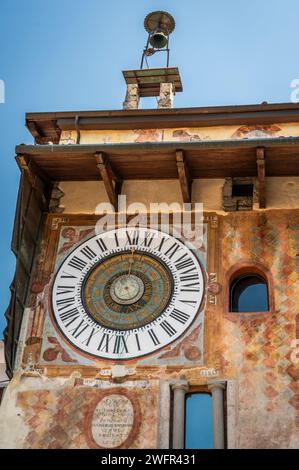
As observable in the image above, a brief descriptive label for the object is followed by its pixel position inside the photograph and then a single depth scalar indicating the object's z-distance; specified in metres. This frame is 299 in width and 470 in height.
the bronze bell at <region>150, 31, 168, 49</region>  15.05
